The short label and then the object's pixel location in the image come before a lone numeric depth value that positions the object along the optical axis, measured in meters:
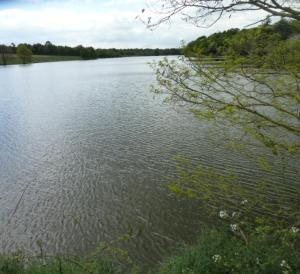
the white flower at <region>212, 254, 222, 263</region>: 5.15
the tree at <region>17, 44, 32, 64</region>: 101.25
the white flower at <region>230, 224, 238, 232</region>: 5.74
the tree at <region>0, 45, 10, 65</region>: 102.06
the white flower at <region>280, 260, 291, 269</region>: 4.64
